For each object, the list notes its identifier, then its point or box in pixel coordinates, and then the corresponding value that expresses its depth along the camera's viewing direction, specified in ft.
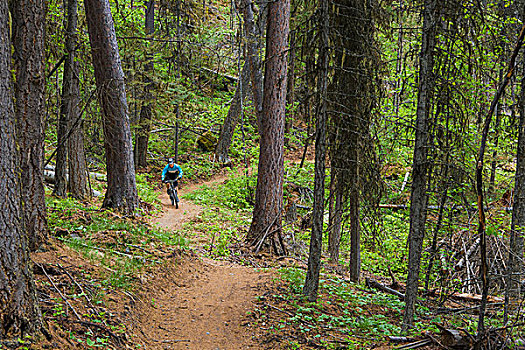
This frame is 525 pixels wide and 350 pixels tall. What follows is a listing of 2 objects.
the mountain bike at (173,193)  104.01
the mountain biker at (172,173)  107.96
